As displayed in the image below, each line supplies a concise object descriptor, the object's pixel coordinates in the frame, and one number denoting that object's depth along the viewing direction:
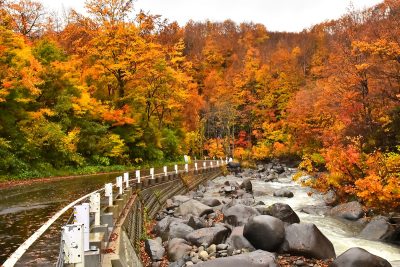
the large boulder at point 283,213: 15.12
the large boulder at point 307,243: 11.84
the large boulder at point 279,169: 46.91
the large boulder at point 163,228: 14.53
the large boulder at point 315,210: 20.04
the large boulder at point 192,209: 17.83
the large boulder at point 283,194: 26.68
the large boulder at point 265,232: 12.14
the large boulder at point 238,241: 12.35
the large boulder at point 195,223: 14.57
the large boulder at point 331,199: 21.97
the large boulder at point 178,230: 13.80
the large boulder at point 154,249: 12.02
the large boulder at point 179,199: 21.64
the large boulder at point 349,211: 18.12
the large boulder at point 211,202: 20.98
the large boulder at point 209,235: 12.92
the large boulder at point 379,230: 14.41
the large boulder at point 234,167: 50.16
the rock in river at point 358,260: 9.89
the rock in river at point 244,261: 9.58
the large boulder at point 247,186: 28.41
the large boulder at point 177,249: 11.91
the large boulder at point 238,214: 15.63
